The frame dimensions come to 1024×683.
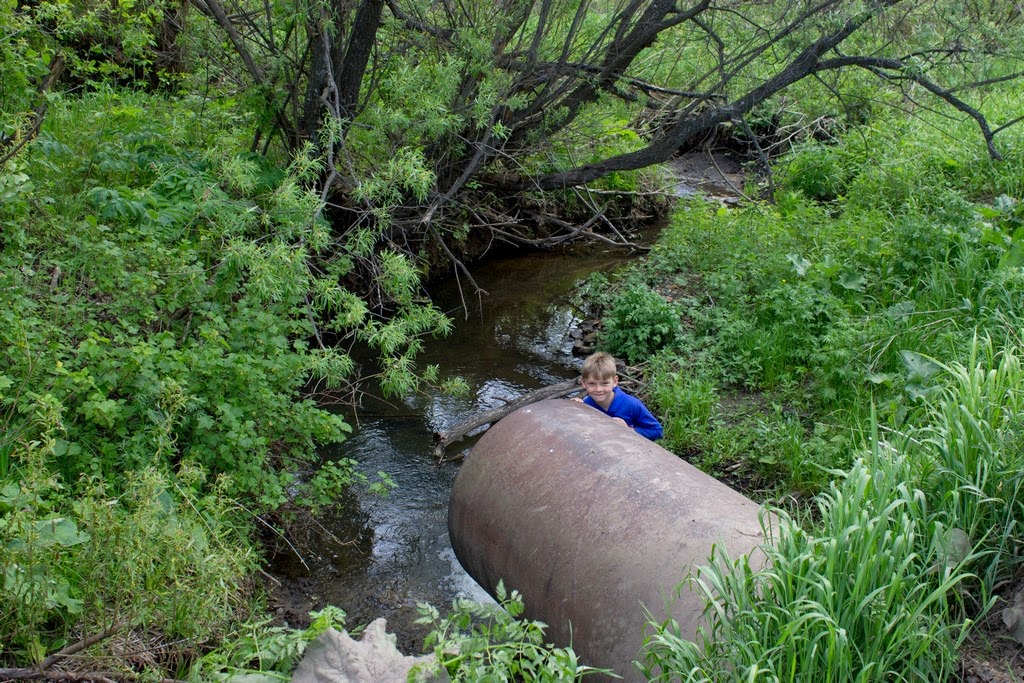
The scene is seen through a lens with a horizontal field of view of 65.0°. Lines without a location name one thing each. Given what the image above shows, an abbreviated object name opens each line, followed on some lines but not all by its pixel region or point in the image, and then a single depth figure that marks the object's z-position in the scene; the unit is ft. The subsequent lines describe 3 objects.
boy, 16.22
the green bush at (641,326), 23.38
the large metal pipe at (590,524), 9.76
